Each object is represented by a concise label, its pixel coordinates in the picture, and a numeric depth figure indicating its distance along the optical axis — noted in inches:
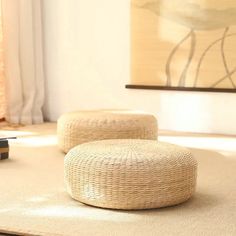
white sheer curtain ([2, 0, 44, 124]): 202.7
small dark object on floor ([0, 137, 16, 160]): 142.4
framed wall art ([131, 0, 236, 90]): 184.9
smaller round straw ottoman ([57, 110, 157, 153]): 144.4
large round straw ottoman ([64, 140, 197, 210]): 101.0
